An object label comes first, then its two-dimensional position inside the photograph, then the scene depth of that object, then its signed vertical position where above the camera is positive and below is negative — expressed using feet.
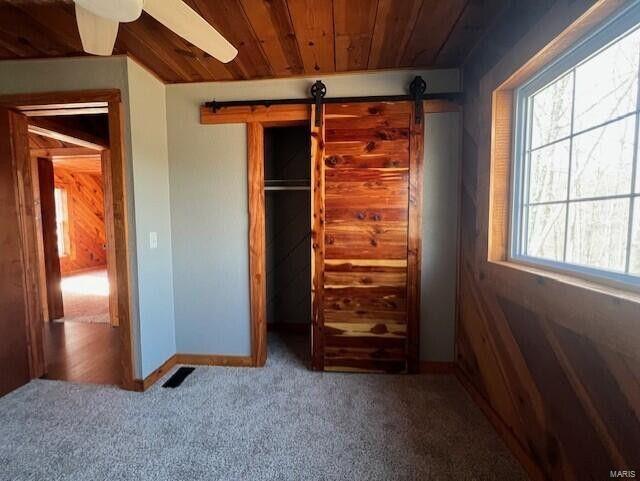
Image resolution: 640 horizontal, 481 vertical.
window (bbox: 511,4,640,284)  3.09 +0.89
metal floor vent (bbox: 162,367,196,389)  6.57 -3.89
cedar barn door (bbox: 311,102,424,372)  6.68 -0.32
